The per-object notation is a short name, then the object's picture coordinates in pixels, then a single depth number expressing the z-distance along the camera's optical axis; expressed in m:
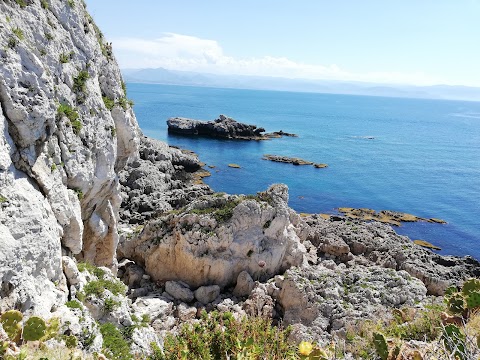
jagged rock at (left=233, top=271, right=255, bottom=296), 25.92
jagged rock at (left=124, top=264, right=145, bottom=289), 25.97
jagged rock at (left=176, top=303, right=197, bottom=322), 22.43
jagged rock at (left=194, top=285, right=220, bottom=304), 24.77
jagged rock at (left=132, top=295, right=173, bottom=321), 21.94
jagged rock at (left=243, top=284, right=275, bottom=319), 23.18
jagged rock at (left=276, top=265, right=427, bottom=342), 22.73
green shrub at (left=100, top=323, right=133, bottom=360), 12.24
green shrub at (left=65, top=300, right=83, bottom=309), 12.54
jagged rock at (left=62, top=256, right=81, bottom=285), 13.78
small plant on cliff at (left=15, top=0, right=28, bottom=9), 13.59
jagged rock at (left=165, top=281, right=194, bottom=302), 24.61
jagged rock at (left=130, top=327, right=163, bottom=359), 13.44
